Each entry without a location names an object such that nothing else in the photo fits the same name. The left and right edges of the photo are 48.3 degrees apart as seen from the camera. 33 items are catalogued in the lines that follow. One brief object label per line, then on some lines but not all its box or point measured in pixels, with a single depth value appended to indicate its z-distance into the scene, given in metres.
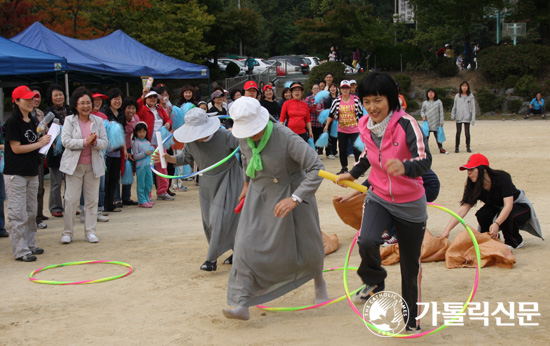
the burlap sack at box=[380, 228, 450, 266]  6.94
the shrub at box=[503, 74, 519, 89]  33.31
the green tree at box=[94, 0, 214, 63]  31.00
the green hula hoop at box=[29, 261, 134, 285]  6.71
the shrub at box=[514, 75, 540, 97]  32.09
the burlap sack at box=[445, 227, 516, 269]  6.56
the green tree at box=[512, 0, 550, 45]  34.66
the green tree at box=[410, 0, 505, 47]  36.56
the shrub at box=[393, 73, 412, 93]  35.09
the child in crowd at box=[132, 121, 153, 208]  11.48
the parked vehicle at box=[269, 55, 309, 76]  42.11
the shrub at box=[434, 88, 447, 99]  33.75
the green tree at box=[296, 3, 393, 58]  38.75
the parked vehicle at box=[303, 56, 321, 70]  45.39
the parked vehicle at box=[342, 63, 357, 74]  40.88
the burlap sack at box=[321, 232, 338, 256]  7.61
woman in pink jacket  4.54
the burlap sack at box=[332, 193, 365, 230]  7.20
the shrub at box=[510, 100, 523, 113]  31.77
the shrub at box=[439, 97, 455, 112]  32.97
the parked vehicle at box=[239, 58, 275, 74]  41.62
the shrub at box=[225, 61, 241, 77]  40.88
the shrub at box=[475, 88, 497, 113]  32.72
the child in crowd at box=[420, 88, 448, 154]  17.48
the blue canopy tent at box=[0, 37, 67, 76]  12.41
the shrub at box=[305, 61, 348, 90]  36.84
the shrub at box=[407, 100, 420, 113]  33.22
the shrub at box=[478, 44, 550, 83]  33.50
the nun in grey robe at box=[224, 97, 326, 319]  5.23
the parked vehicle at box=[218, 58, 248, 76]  41.06
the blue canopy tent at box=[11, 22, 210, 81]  15.88
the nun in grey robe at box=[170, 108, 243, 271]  6.89
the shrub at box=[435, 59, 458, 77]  36.91
